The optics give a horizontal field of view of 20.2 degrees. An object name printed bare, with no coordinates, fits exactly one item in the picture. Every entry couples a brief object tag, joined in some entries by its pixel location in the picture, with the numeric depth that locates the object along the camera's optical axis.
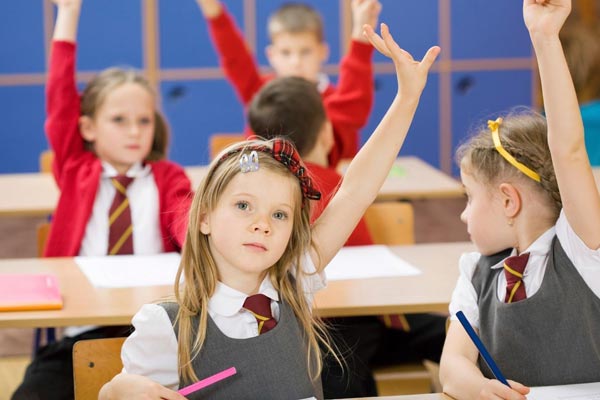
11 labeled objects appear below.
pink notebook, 3.78
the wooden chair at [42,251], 5.19
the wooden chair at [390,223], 5.27
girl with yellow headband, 2.88
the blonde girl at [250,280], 3.06
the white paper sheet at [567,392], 2.91
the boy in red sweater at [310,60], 6.51
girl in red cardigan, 5.03
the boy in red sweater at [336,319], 4.32
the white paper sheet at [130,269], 4.19
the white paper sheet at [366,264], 4.28
